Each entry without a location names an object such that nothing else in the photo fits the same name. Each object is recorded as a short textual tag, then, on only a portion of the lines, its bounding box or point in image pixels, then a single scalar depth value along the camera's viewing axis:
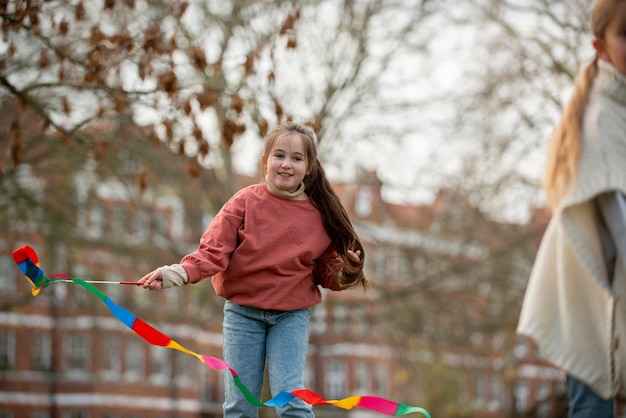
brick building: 38.73
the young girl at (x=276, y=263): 8.89
